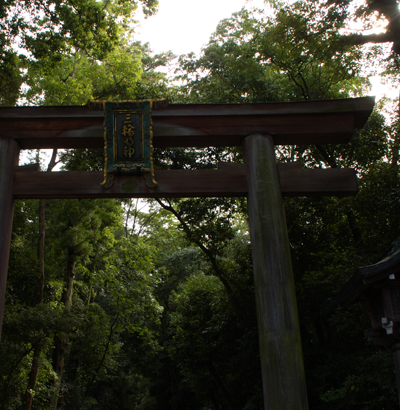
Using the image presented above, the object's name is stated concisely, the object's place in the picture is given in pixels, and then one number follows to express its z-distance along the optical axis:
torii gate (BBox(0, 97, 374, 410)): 4.88
